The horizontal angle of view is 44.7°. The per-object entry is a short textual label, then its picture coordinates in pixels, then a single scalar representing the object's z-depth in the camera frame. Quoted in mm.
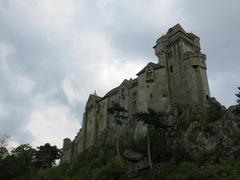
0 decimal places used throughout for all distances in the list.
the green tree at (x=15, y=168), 67500
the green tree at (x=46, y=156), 86250
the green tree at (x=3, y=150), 75219
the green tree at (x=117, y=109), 61338
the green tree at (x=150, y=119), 54094
